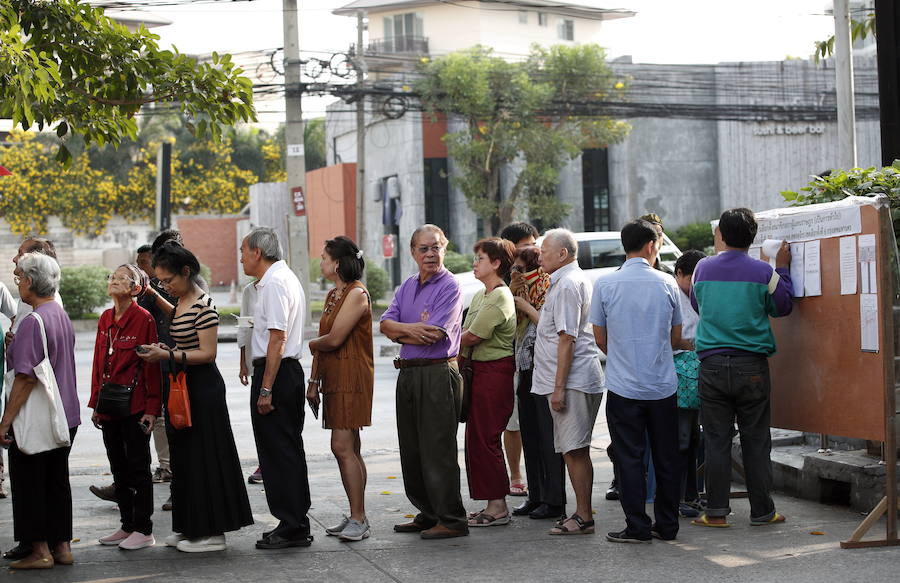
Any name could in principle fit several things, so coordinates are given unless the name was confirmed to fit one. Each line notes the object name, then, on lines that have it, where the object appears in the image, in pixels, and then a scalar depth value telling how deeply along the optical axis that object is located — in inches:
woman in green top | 280.8
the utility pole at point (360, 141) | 1122.7
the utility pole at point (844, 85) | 545.3
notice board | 246.5
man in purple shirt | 268.1
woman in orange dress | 265.7
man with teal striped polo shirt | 264.4
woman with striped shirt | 255.6
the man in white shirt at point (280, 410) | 260.4
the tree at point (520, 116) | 1347.2
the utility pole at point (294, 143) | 925.8
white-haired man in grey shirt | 266.8
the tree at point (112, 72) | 314.5
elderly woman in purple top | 241.3
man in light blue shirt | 258.7
